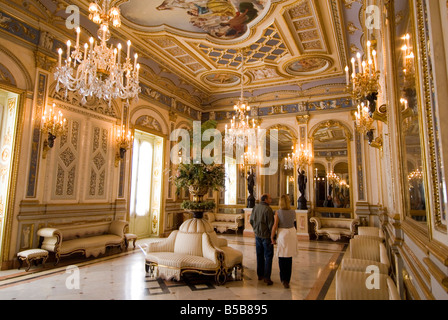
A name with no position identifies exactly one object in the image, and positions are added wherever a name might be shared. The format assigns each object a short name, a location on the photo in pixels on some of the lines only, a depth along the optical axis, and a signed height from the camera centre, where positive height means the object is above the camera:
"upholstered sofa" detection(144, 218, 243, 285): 4.21 -0.93
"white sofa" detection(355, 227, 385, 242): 5.58 -0.67
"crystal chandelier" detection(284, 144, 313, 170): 9.61 +1.35
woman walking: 4.06 -0.58
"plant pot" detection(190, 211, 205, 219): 4.81 -0.30
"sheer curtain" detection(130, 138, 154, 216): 8.77 +0.61
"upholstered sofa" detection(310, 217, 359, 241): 8.48 -0.94
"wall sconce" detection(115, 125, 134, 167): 7.48 +1.41
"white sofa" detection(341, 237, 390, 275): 3.81 -0.69
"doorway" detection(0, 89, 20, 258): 5.20 +0.96
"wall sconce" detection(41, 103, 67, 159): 5.66 +1.38
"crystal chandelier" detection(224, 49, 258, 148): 7.26 +1.68
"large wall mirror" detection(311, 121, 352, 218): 9.50 +0.94
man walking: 4.27 -0.54
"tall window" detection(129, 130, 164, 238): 8.77 +0.37
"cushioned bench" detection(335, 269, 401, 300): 2.10 -0.67
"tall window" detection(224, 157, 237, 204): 11.25 +0.65
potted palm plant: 4.75 +0.26
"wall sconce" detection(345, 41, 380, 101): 3.01 +1.28
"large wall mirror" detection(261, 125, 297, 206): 10.30 +0.80
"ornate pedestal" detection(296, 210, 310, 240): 8.97 -0.87
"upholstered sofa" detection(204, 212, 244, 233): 10.02 -0.88
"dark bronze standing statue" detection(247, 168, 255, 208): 9.97 +0.30
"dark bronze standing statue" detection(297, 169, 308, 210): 9.34 +0.23
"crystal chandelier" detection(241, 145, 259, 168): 8.95 +1.22
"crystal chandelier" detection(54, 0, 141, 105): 4.09 +1.91
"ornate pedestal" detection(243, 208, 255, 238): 9.70 -1.04
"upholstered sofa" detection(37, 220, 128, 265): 5.33 -0.91
